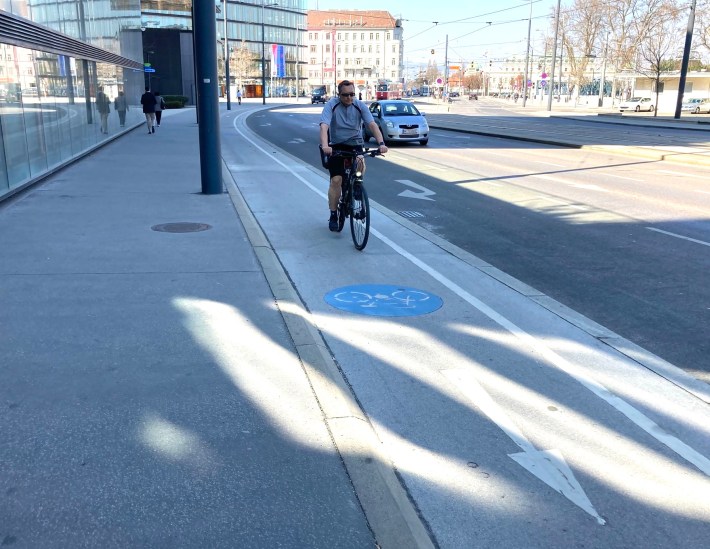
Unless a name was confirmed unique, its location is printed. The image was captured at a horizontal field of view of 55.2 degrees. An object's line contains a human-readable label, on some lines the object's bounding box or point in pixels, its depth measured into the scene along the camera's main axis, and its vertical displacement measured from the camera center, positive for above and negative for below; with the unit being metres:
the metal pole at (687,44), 38.28 +3.25
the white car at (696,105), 58.67 -0.19
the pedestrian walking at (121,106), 26.01 -0.35
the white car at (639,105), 60.32 -0.23
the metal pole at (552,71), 55.27 +2.57
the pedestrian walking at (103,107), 21.48 -0.30
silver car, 25.03 -0.85
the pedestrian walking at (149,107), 27.72 -0.37
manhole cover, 8.52 -1.60
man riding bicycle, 7.82 -0.27
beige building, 158.25 +12.34
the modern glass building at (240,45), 66.38 +6.68
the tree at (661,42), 58.23 +5.36
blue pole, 10.77 +0.05
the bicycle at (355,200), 7.81 -1.15
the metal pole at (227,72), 52.85 +1.97
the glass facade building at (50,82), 10.90 +0.32
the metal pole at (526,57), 65.88 +4.52
